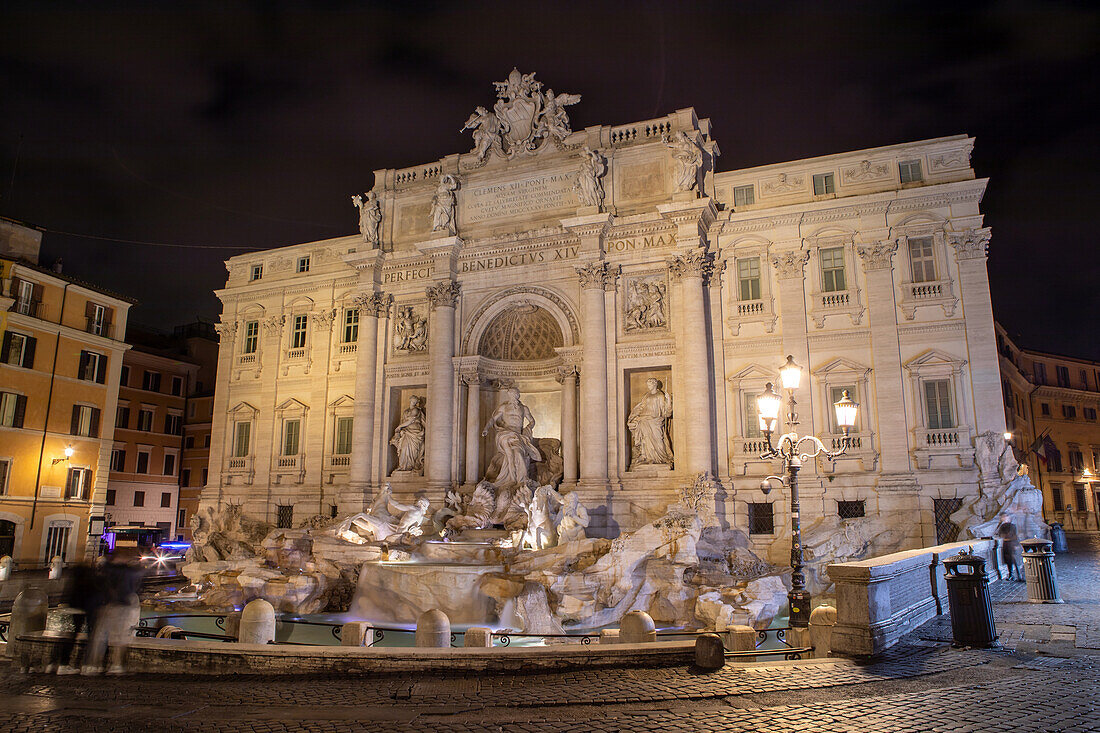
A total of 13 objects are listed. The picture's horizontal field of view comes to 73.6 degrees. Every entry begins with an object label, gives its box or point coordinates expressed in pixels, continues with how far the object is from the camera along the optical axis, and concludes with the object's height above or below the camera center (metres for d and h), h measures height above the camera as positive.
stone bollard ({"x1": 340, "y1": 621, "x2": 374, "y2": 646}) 11.05 -2.06
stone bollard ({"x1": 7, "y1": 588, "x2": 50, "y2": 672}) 10.59 -1.75
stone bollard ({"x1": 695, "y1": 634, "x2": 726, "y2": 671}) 9.02 -1.90
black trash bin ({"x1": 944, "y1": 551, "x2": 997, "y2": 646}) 9.78 -1.41
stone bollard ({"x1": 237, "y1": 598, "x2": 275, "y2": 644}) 10.55 -1.84
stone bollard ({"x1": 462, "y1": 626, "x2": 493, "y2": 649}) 10.48 -2.01
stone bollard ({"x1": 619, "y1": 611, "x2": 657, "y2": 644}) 10.54 -1.89
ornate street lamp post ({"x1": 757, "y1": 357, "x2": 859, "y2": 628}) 12.34 +0.87
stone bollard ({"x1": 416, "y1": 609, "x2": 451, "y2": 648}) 10.31 -1.88
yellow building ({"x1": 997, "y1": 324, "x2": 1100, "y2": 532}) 45.00 +4.73
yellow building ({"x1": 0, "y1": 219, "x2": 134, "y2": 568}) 30.00 +3.90
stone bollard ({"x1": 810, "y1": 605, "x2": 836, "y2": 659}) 9.89 -1.86
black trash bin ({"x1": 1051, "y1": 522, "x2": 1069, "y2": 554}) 26.07 -1.51
